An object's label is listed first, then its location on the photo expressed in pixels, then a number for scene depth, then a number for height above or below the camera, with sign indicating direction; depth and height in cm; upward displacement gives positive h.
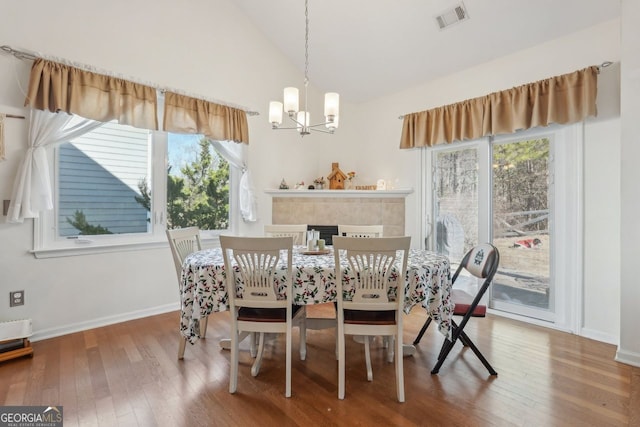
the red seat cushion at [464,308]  218 -65
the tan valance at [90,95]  254 +105
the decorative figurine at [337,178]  455 +53
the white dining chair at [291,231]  308 -17
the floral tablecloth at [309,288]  194 -46
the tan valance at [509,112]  271 +104
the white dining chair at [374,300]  181 -52
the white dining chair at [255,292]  181 -47
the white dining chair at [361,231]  297 -16
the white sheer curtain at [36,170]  247 +35
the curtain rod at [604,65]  258 +124
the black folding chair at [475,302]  209 -62
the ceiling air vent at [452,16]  300 +196
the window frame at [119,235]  271 -20
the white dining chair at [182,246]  232 -26
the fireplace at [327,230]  434 -22
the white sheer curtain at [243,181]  389 +42
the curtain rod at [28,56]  245 +128
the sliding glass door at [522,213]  291 +2
